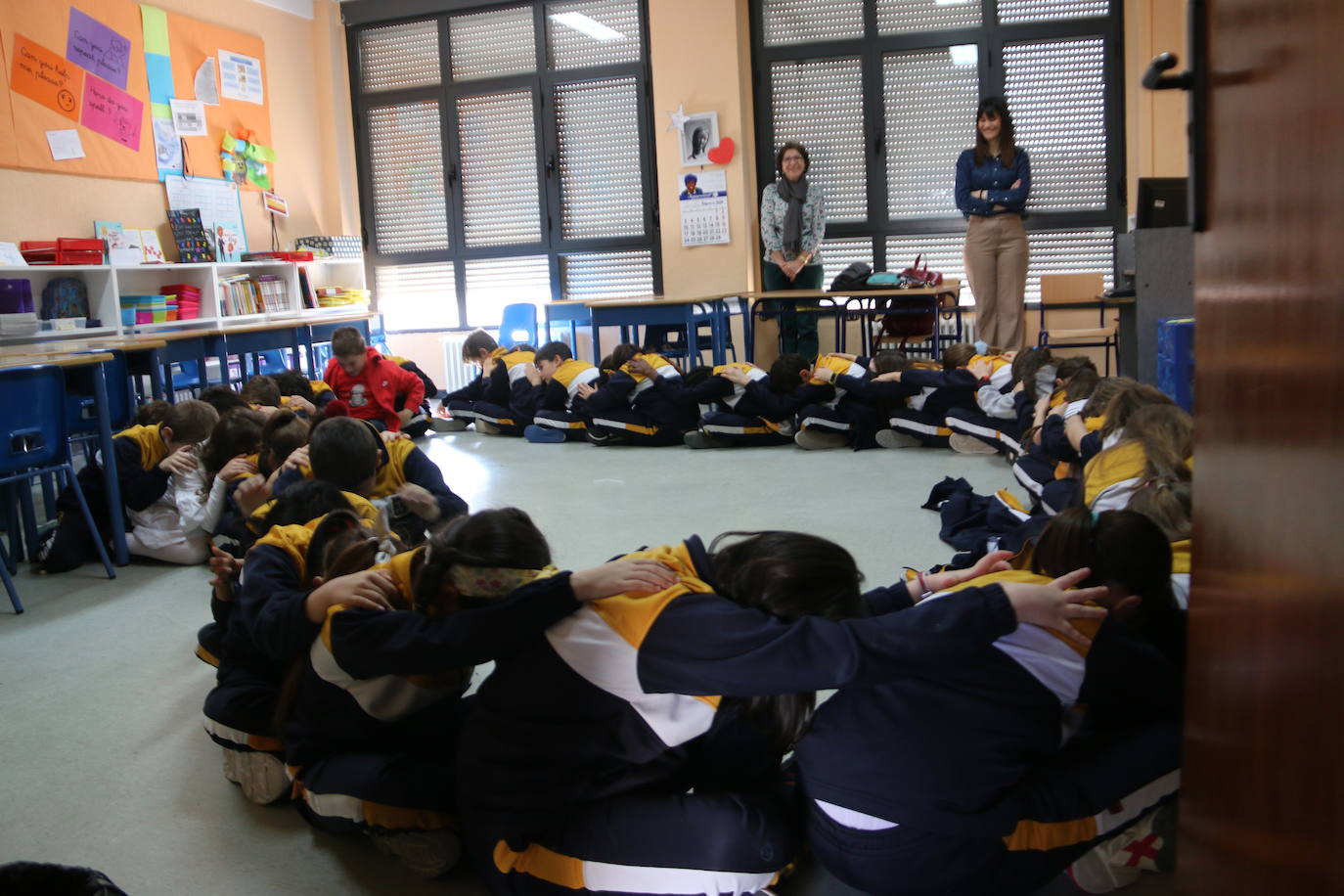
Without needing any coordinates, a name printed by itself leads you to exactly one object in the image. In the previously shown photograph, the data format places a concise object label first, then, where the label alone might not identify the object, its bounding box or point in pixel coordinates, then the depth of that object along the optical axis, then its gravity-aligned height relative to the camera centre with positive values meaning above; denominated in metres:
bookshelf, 6.10 +0.34
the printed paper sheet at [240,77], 7.63 +1.82
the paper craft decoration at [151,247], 6.84 +0.59
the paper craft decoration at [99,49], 6.42 +1.75
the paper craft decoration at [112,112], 6.51 +1.39
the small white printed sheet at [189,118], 7.18 +1.45
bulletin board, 6.05 +1.54
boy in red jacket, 5.51 -0.29
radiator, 8.57 -0.32
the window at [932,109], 7.20 +1.28
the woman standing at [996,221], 6.51 +0.45
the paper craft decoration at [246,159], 7.59 +1.24
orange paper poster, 6.05 +1.51
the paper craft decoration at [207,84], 7.40 +1.71
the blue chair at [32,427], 3.25 -0.24
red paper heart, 7.61 +1.09
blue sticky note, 6.99 +1.68
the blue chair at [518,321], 8.08 +0.00
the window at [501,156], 8.06 +1.26
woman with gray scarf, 7.10 +0.51
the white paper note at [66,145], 6.26 +1.15
